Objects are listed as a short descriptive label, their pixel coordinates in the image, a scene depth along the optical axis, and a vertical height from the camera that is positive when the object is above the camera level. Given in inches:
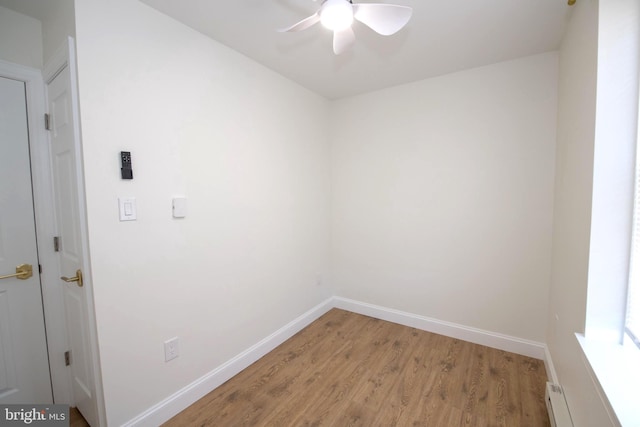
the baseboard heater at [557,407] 53.0 -45.8
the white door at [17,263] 59.7 -14.3
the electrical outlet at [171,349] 66.1 -37.8
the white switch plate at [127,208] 57.6 -1.6
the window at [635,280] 43.6 -14.4
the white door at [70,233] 56.1 -7.3
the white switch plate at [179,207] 66.9 -1.7
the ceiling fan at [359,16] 47.9 +34.6
